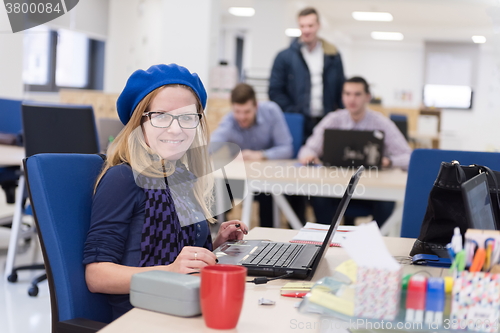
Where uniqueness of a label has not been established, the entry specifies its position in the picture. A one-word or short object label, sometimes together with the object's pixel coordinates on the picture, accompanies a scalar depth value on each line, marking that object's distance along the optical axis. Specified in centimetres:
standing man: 407
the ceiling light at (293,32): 1121
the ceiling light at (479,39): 1277
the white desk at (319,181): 271
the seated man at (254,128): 351
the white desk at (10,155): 294
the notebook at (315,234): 143
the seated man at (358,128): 326
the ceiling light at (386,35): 1310
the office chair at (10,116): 398
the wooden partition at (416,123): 649
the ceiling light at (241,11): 1016
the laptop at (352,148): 295
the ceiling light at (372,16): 1055
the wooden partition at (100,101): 523
